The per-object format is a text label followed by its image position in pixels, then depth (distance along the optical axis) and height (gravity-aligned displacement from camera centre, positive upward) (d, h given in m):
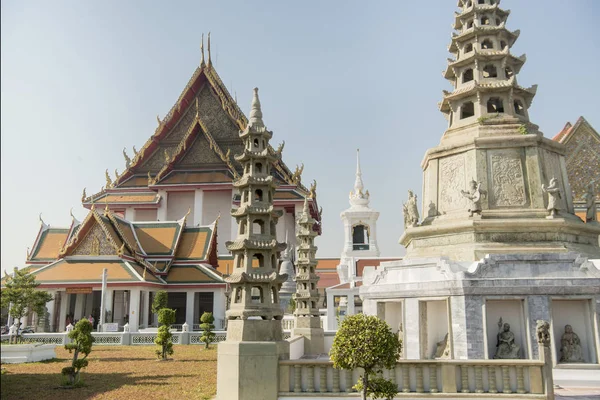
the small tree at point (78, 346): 11.18 -0.88
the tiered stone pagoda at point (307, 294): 15.78 +0.36
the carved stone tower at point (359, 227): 37.56 +5.68
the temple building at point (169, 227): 25.28 +4.42
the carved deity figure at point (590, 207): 14.47 +2.66
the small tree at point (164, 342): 15.62 -1.05
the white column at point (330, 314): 19.93 -0.31
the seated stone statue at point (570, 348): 10.50 -0.85
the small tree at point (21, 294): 17.20 +0.42
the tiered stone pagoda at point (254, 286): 8.20 +0.34
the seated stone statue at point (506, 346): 10.59 -0.81
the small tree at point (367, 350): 7.10 -0.59
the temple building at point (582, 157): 25.00 +7.01
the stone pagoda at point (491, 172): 13.01 +3.52
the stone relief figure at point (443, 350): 11.21 -0.95
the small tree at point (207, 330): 19.34 -0.85
